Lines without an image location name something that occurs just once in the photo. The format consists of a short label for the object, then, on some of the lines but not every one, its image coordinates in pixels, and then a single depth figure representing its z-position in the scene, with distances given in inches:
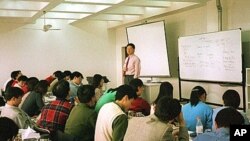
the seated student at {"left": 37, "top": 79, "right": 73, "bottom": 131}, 152.8
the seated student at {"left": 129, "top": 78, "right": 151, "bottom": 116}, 180.1
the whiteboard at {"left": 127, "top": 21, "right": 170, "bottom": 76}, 332.8
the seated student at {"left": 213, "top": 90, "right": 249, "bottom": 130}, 148.5
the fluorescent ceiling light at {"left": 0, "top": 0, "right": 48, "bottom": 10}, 288.5
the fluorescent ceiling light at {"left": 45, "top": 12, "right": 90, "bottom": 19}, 370.2
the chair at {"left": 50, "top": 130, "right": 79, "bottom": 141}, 125.0
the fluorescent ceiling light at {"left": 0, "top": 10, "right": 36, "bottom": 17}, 343.3
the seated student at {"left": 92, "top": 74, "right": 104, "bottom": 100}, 253.1
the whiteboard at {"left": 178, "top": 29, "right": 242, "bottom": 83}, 241.6
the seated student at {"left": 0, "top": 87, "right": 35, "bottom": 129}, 148.2
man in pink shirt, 302.4
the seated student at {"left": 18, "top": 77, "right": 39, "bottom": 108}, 227.9
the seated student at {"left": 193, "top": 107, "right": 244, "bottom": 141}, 89.3
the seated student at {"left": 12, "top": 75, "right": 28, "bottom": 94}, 266.1
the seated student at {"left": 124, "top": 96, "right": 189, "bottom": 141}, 95.7
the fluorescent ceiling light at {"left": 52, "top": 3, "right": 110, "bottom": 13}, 315.3
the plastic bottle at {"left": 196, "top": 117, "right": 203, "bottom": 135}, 139.1
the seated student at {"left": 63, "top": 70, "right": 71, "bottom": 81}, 309.5
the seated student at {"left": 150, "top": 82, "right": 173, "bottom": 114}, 212.8
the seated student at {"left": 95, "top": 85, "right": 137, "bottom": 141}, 113.4
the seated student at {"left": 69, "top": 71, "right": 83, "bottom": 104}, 261.9
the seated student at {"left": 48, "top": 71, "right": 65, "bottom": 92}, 310.2
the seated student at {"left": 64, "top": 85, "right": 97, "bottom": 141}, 138.6
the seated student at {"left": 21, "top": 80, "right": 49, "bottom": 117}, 205.6
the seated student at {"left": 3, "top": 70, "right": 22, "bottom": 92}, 327.9
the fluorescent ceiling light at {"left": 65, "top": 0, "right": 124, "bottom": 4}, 277.0
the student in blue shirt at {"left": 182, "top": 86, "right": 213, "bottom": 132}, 157.8
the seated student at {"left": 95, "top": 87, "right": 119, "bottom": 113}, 167.2
